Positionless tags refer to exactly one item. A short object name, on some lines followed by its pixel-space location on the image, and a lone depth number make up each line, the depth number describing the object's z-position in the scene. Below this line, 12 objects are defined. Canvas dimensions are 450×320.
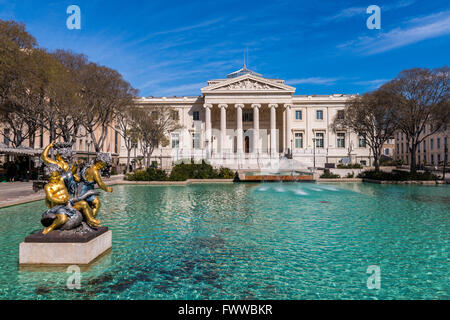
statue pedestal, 5.56
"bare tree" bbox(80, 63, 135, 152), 28.20
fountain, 28.12
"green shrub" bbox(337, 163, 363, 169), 43.42
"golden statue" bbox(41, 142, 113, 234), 5.56
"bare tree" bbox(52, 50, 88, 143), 24.37
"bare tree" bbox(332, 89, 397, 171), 30.33
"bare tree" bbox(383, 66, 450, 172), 27.03
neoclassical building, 52.62
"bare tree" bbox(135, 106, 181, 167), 39.34
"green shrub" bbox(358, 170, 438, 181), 27.19
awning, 24.00
